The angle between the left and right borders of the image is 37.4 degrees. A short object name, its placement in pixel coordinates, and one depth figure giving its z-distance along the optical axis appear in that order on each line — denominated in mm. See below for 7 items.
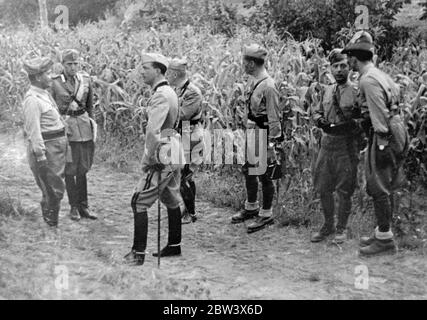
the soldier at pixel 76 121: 6734
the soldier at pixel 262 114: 6504
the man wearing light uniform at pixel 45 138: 6102
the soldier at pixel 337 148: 6027
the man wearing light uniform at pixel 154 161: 5492
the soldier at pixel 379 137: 5625
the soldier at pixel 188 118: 6746
